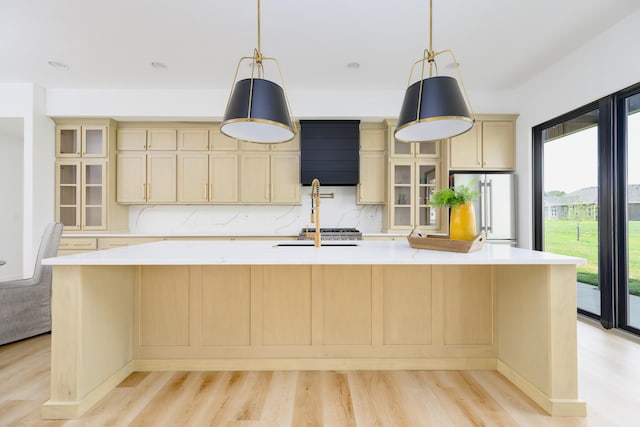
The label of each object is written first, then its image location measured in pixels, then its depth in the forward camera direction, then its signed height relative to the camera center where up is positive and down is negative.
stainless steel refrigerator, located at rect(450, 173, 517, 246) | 4.28 +0.15
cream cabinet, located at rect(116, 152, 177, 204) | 4.55 +0.55
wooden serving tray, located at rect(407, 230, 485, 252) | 1.88 -0.15
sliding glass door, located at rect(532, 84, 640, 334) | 2.99 +0.18
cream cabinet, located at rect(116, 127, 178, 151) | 4.56 +1.08
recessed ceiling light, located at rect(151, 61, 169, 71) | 3.64 +1.68
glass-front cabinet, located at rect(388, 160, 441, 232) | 4.53 +0.30
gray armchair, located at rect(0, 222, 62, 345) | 2.76 -0.72
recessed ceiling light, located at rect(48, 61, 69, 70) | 3.64 +1.69
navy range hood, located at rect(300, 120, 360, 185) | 4.52 +0.90
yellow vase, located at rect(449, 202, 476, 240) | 1.99 -0.03
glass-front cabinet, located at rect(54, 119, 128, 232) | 4.41 +0.61
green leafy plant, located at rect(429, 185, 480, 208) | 2.03 +0.13
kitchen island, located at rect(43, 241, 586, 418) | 2.23 -0.67
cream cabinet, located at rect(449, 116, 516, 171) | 4.43 +0.94
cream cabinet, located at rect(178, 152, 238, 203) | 4.57 +0.57
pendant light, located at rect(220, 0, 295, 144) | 1.77 +0.61
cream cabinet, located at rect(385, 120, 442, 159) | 4.49 +0.94
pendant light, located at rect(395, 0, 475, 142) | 1.71 +0.60
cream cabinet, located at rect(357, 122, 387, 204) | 4.61 +0.70
